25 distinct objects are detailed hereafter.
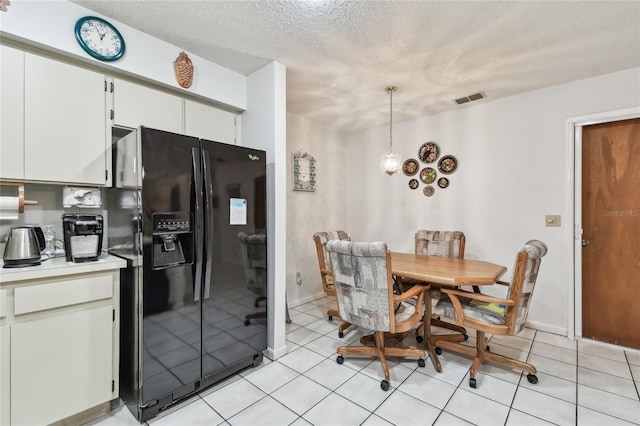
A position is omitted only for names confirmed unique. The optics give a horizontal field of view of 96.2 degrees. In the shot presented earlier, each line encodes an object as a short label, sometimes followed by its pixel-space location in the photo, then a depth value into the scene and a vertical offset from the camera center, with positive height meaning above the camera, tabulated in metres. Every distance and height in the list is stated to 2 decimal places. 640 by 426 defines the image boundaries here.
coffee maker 1.72 -0.14
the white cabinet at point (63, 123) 1.69 +0.57
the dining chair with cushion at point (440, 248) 2.79 -0.39
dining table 2.05 -0.46
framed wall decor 3.75 +0.57
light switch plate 2.89 -0.07
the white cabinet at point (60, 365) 1.48 -0.84
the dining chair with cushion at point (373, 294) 1.96 -0.58
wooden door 2.61 -0.18
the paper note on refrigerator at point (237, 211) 2.10 +0.02
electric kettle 1.52 -0.19
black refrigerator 1.71 -0.31
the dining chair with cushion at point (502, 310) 1.92 -0.71
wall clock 1.80 +1.14
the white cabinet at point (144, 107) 2.02 +0.80
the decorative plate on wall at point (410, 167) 3.86 +0.63
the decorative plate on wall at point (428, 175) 3.70 +0.51
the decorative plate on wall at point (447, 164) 3.54 +0.61
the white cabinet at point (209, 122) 2.39 +0.80
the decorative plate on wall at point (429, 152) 3.68 +0.80
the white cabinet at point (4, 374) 1.42 -0.80
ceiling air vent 3.10 +1.28
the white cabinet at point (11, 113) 1.60 +0.57
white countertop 1.44 -0.30
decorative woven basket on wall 2.21 +1.12
